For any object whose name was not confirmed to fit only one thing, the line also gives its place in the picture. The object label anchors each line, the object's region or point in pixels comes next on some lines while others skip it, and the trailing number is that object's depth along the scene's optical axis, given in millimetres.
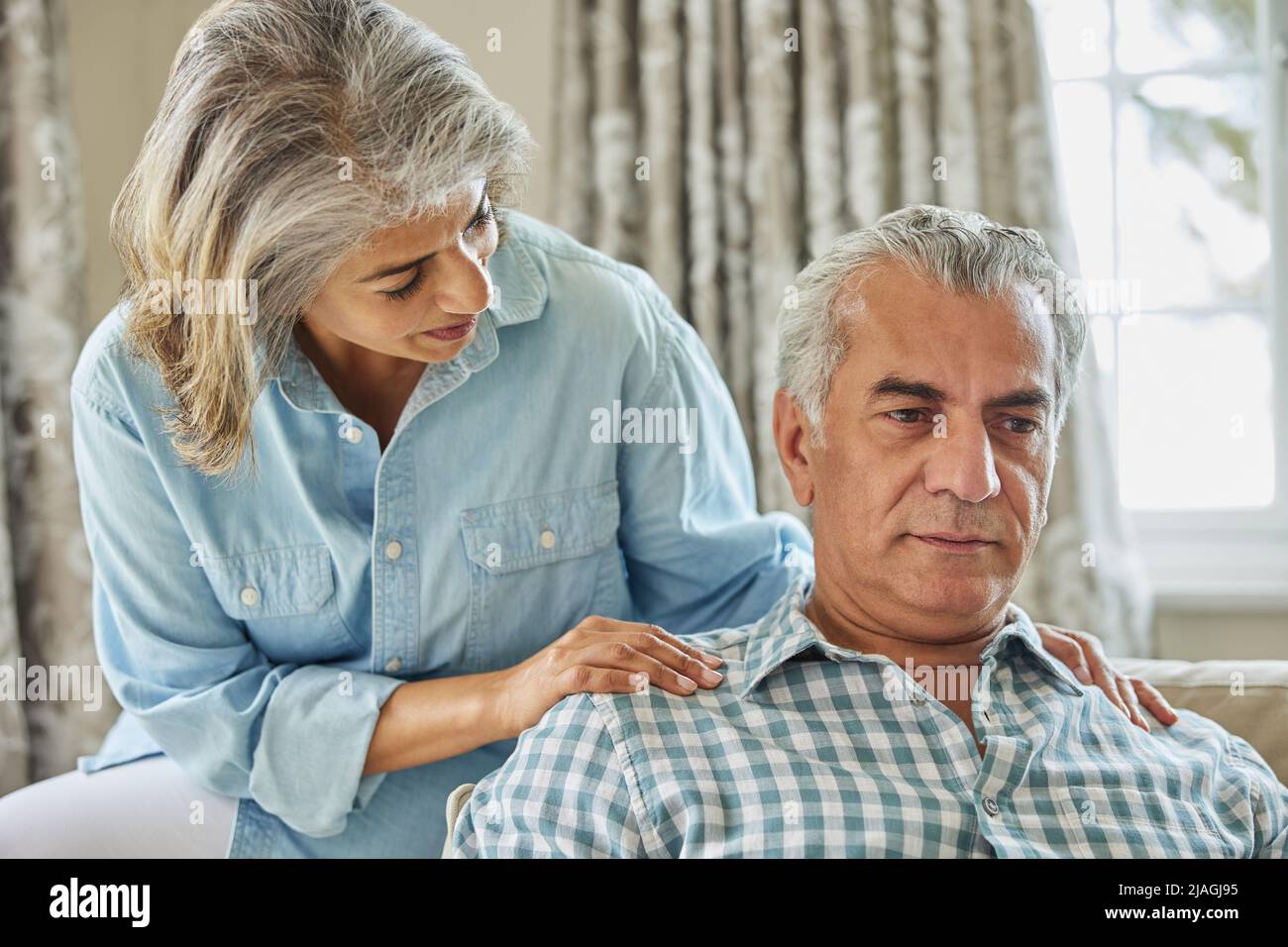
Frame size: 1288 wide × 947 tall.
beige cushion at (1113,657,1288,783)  1461
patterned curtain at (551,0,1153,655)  2572
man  1163
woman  1160
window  2799
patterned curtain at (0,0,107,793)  2459
